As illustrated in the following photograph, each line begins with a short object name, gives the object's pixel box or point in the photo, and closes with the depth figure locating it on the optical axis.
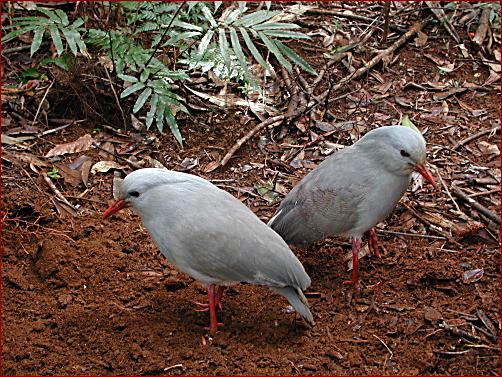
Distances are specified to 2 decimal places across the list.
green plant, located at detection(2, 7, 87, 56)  5.14
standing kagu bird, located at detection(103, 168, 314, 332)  3.92
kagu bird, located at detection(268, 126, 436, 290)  4.32
